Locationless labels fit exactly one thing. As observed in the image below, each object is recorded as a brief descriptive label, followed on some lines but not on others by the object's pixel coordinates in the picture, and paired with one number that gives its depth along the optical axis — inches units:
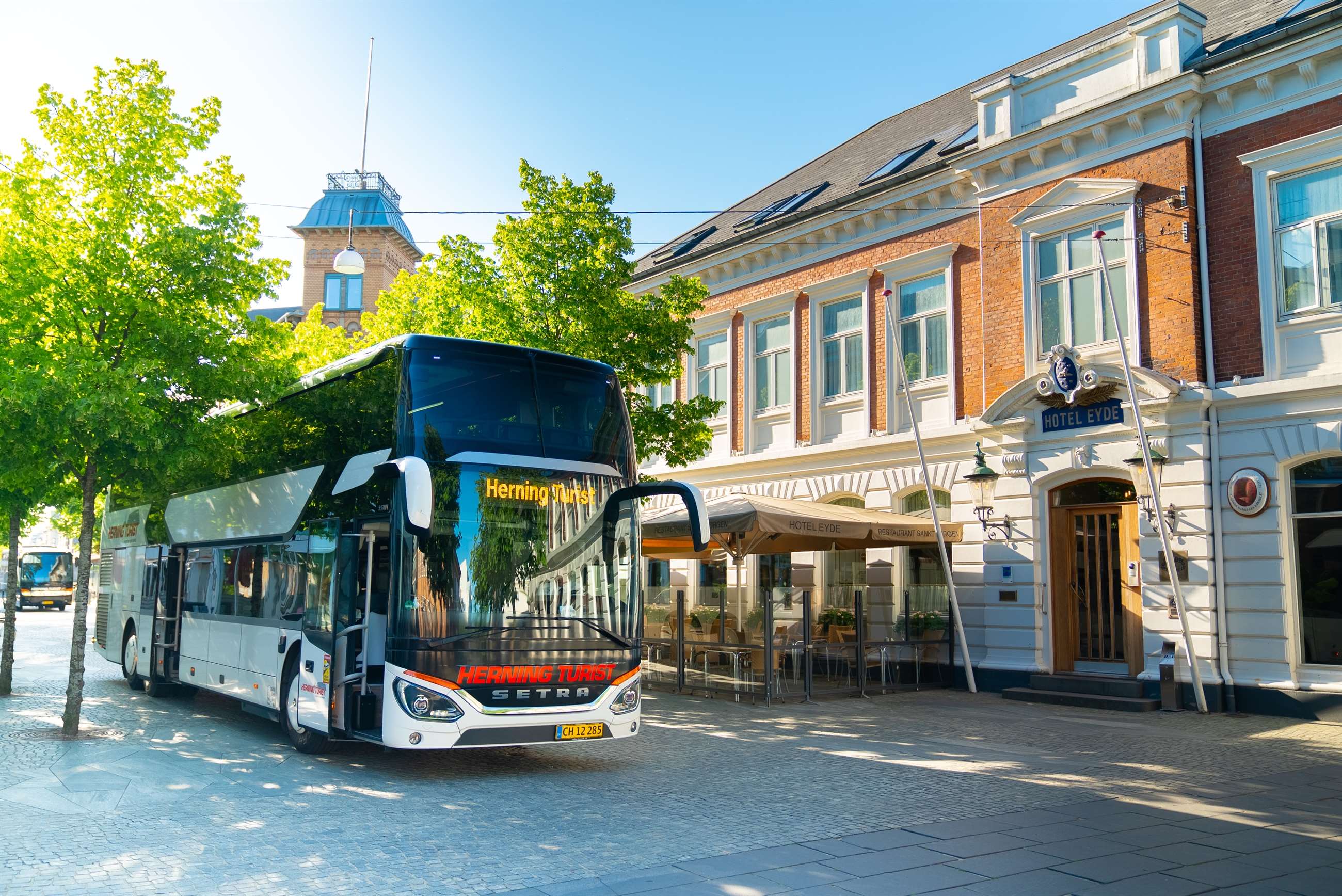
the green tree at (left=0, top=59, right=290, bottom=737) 471.5
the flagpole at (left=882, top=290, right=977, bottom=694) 642.2
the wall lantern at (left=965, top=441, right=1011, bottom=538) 675.4
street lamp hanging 882.1
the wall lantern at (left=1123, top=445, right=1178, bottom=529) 592.4
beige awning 599.5
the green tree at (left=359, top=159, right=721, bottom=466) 661.9
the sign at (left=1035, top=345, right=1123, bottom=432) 622.5
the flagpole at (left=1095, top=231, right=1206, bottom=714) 546.9
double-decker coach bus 368.2
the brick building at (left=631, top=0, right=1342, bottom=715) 550.6
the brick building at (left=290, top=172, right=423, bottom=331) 2439.7
